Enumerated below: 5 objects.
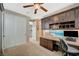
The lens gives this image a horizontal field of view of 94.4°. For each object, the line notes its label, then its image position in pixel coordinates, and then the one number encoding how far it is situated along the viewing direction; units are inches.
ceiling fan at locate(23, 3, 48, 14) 79.8
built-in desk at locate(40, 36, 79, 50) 83.1
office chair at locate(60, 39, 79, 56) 78.6
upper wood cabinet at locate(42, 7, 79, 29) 76.6
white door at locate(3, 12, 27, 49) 79.5
